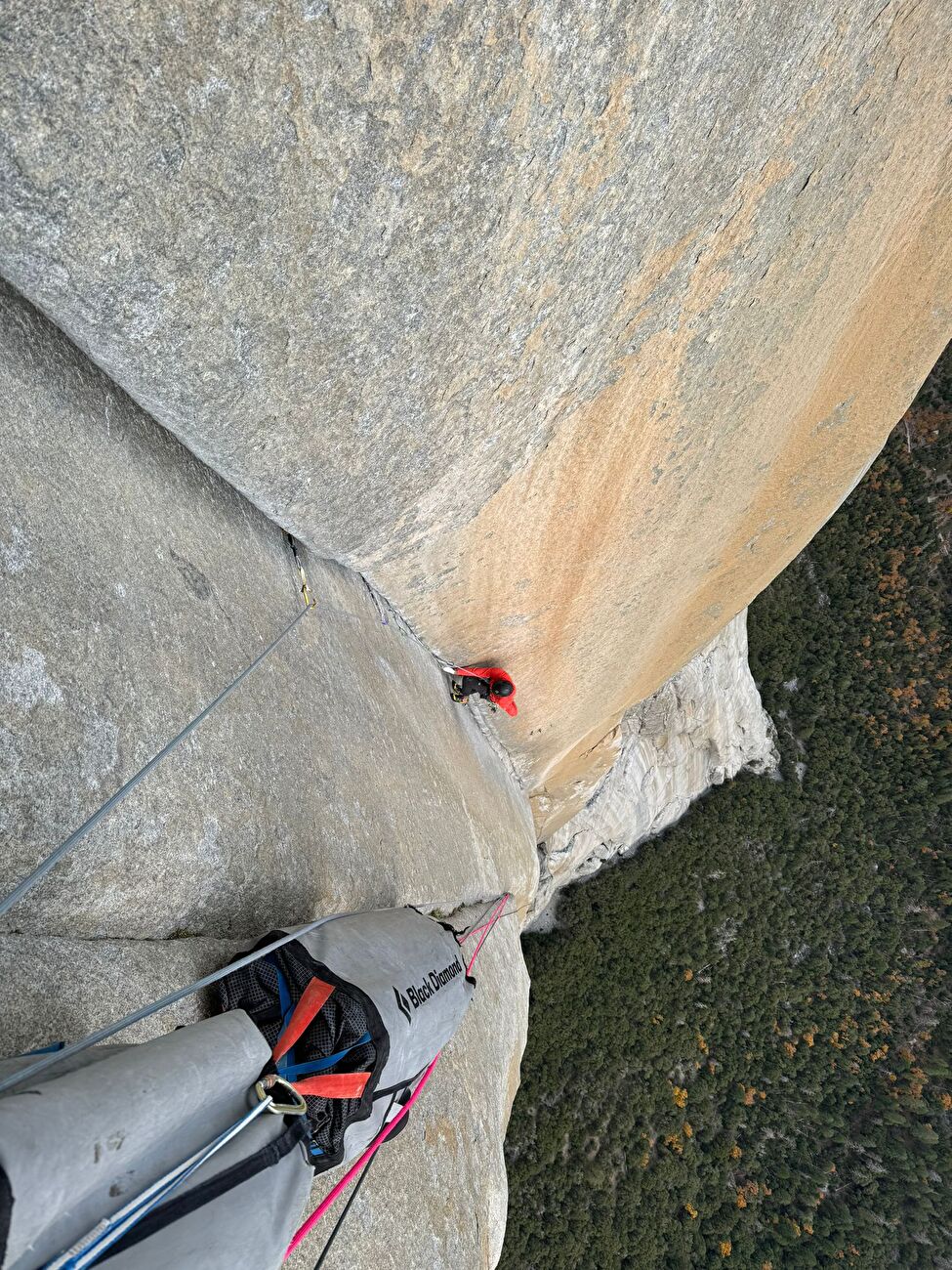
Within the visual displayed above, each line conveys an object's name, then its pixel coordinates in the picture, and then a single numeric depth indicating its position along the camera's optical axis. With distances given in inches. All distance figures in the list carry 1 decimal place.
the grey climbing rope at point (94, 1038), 44.6
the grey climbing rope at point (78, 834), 51.2
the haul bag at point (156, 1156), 37.8
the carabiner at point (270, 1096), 61.2
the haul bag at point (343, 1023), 73.3
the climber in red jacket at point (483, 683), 224.1
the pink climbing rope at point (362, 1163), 67.2
